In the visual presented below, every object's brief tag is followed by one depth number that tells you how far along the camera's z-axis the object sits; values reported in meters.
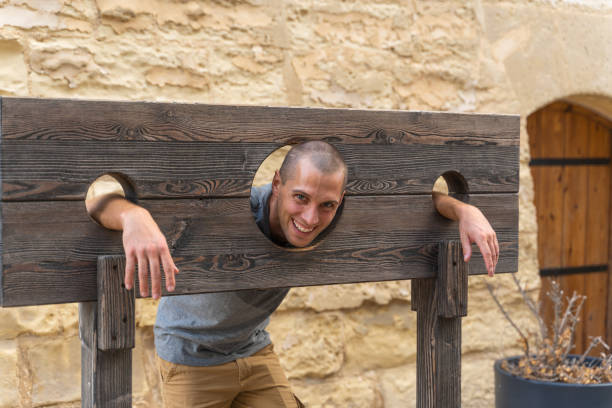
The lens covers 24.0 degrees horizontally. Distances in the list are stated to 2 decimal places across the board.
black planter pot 3.81
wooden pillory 2.80
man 2.99
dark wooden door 4.80
